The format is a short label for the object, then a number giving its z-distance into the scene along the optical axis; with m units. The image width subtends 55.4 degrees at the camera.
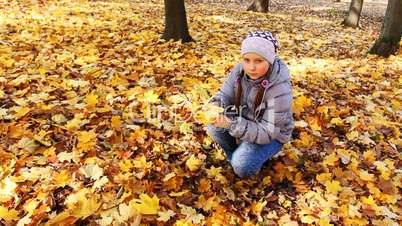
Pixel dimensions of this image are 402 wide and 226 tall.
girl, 2.91
